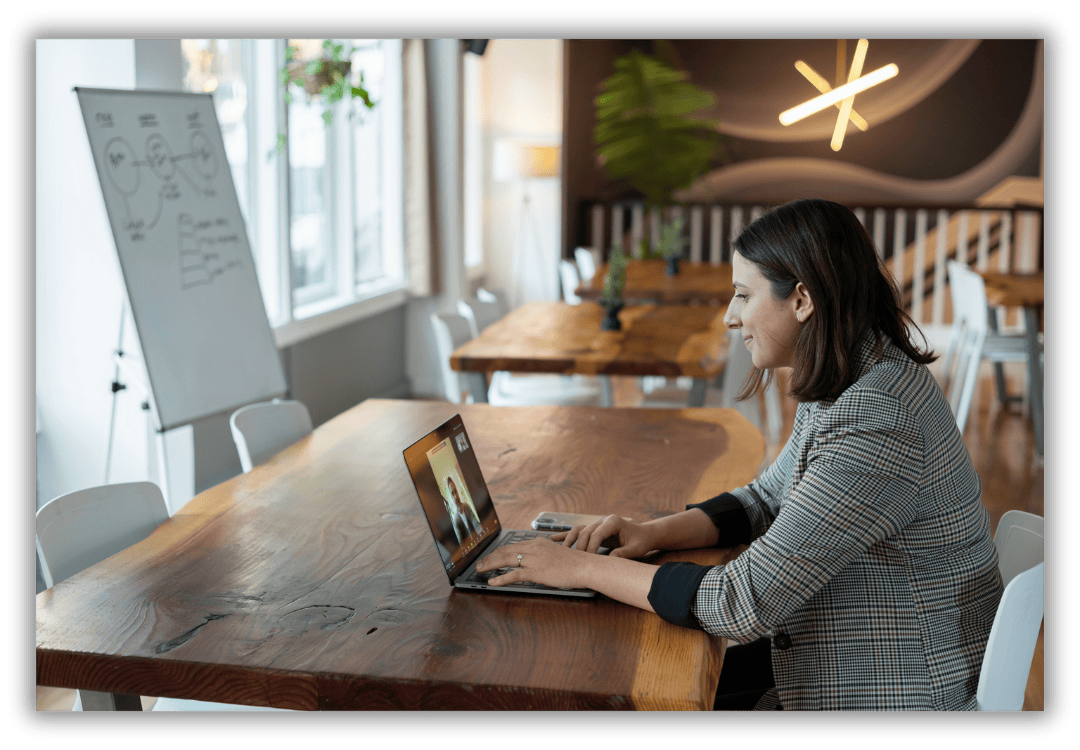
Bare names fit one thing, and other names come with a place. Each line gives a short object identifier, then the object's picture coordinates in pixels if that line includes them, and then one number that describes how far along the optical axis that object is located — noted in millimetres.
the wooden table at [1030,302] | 4453
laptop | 1301
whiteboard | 2854
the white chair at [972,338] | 4691
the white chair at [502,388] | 3652
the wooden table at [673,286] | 4859
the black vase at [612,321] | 3602
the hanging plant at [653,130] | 7180
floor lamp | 7316
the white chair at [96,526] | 1539
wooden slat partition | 7609
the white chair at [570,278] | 5898
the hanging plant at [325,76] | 4266
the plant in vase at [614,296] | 3605
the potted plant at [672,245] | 5465
